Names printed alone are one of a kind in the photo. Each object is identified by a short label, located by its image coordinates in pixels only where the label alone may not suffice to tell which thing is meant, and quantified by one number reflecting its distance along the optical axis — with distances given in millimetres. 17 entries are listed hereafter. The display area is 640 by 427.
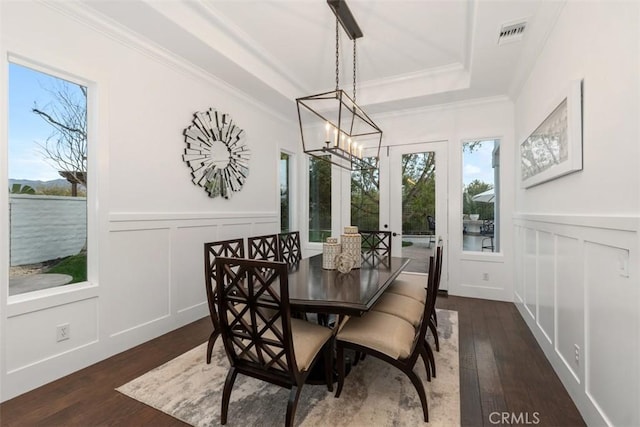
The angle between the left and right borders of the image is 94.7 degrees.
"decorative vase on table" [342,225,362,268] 2592
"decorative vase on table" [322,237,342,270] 2537
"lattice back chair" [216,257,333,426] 1453
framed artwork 1830
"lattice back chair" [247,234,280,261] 2856
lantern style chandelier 2536
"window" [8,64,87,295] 2023
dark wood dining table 1667
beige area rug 1706
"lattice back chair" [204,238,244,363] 1849
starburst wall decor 3170
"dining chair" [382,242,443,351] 2105
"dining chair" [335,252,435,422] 1714
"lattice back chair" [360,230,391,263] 3460
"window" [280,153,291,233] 4859
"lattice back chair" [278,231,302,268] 3180
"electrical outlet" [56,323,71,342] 2125
